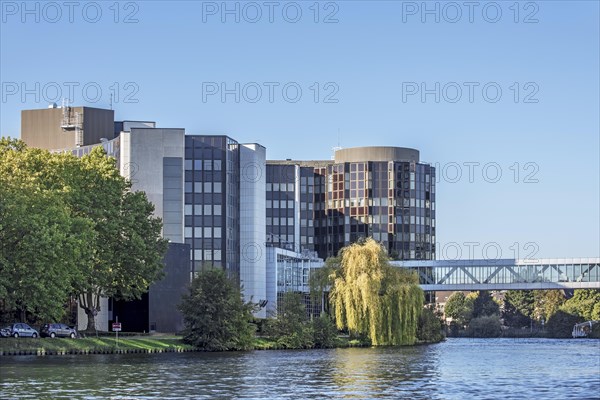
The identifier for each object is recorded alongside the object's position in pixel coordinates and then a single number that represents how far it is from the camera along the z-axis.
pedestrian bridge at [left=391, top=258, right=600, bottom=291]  178.25
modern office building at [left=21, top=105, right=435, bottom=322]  172.25
